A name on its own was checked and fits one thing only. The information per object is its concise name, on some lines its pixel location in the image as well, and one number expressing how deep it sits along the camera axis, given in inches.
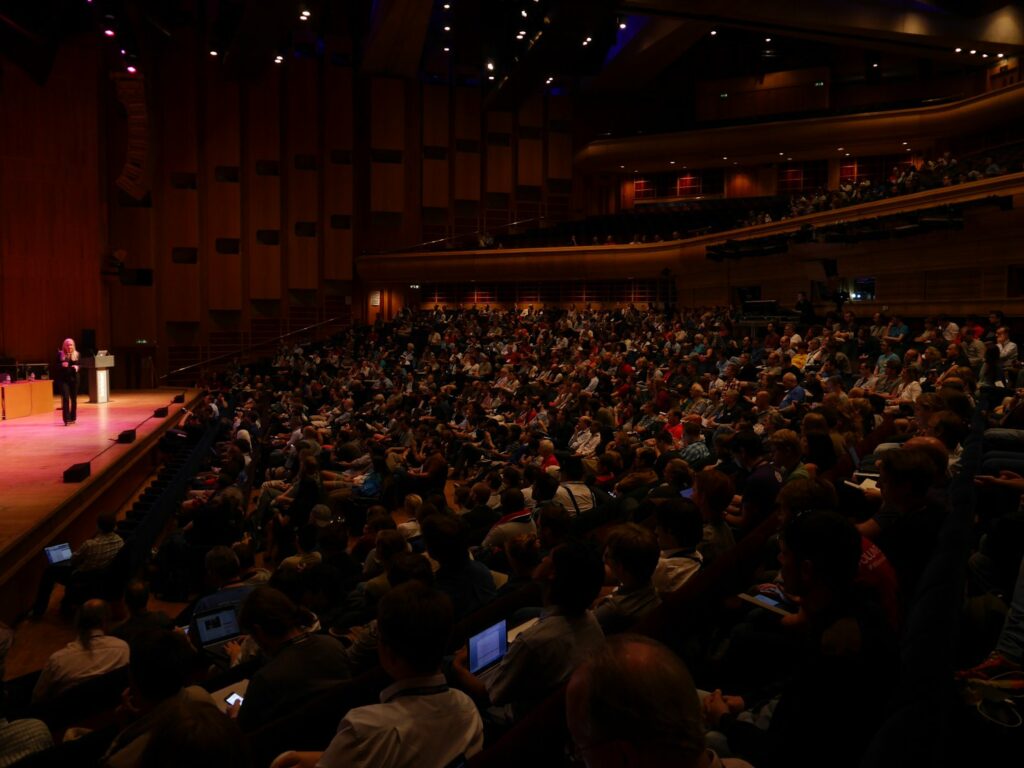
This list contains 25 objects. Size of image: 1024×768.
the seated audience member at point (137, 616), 130.3
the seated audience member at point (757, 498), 124.6
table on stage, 434.6
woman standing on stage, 403.9
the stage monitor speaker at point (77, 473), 263.0
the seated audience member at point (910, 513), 90.7
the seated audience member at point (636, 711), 35.6
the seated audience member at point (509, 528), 149.9
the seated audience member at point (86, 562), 191.2
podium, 511.2
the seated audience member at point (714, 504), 114.0
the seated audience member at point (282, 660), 78.6
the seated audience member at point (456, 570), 108.2
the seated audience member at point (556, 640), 73.3
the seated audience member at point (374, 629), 98.3
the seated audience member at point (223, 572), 139.8
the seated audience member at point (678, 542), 97.0
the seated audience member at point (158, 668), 76.5
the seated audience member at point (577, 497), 164.4
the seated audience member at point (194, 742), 41.3
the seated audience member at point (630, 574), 85.6
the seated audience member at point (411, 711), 55.6
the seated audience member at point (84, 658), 112.3
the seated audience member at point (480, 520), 173.3
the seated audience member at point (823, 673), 54.8
